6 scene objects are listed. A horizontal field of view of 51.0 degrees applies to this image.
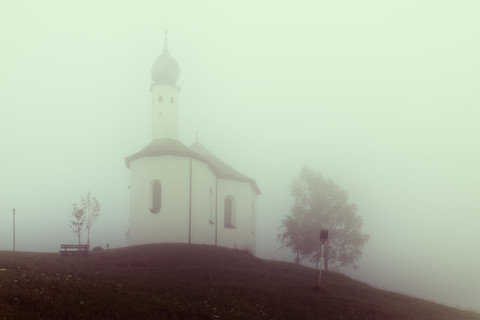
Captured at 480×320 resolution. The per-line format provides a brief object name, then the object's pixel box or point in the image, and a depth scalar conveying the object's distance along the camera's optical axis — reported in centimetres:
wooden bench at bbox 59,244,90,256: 3319
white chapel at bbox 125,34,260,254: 3775
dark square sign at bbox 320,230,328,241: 2501
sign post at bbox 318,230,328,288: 2500
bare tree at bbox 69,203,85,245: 5409
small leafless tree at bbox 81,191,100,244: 5711
